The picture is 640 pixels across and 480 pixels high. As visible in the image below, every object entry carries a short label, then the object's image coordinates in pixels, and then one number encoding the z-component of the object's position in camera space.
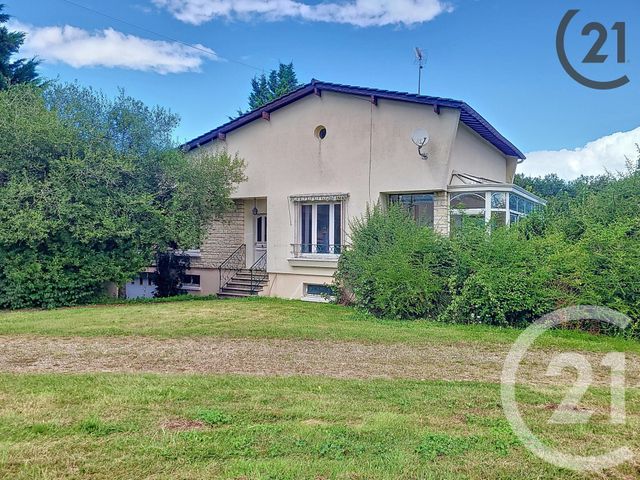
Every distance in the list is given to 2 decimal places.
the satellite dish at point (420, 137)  13.83
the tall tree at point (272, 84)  34.47
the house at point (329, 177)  14.11
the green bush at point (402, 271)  10.95
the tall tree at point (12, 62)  19.36
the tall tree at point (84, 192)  12.83
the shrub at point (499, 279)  9.84
